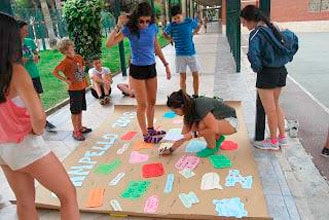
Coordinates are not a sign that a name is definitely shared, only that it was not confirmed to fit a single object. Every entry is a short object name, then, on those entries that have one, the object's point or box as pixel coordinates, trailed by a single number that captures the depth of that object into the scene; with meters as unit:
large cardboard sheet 2.86
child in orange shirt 4.29
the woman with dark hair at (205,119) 3.57
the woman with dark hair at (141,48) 3.71
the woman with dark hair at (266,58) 3.42
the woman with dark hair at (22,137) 1.72
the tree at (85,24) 9.98
